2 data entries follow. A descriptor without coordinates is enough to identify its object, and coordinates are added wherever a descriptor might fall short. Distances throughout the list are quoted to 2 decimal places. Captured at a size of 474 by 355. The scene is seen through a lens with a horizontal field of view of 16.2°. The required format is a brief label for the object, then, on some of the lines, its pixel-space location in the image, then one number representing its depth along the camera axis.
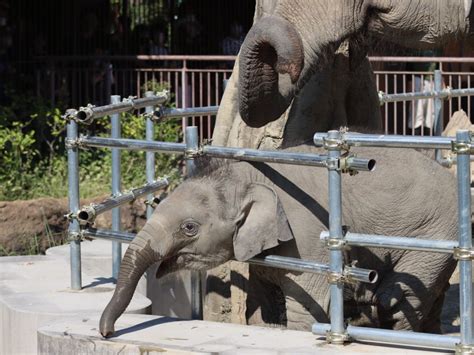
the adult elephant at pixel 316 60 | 6.97
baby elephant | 6.70
